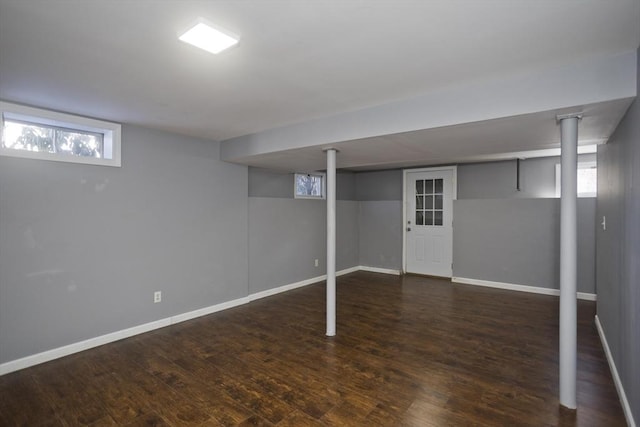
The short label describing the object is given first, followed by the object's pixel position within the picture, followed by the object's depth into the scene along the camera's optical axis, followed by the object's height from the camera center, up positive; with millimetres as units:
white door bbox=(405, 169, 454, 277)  6246 -134
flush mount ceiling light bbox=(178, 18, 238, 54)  1647 +929
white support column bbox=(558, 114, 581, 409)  2289 -280
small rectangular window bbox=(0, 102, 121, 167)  2830 +725
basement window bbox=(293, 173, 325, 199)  6020 +551
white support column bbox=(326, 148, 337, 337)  3631 -226
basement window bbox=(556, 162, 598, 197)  4988 +574
